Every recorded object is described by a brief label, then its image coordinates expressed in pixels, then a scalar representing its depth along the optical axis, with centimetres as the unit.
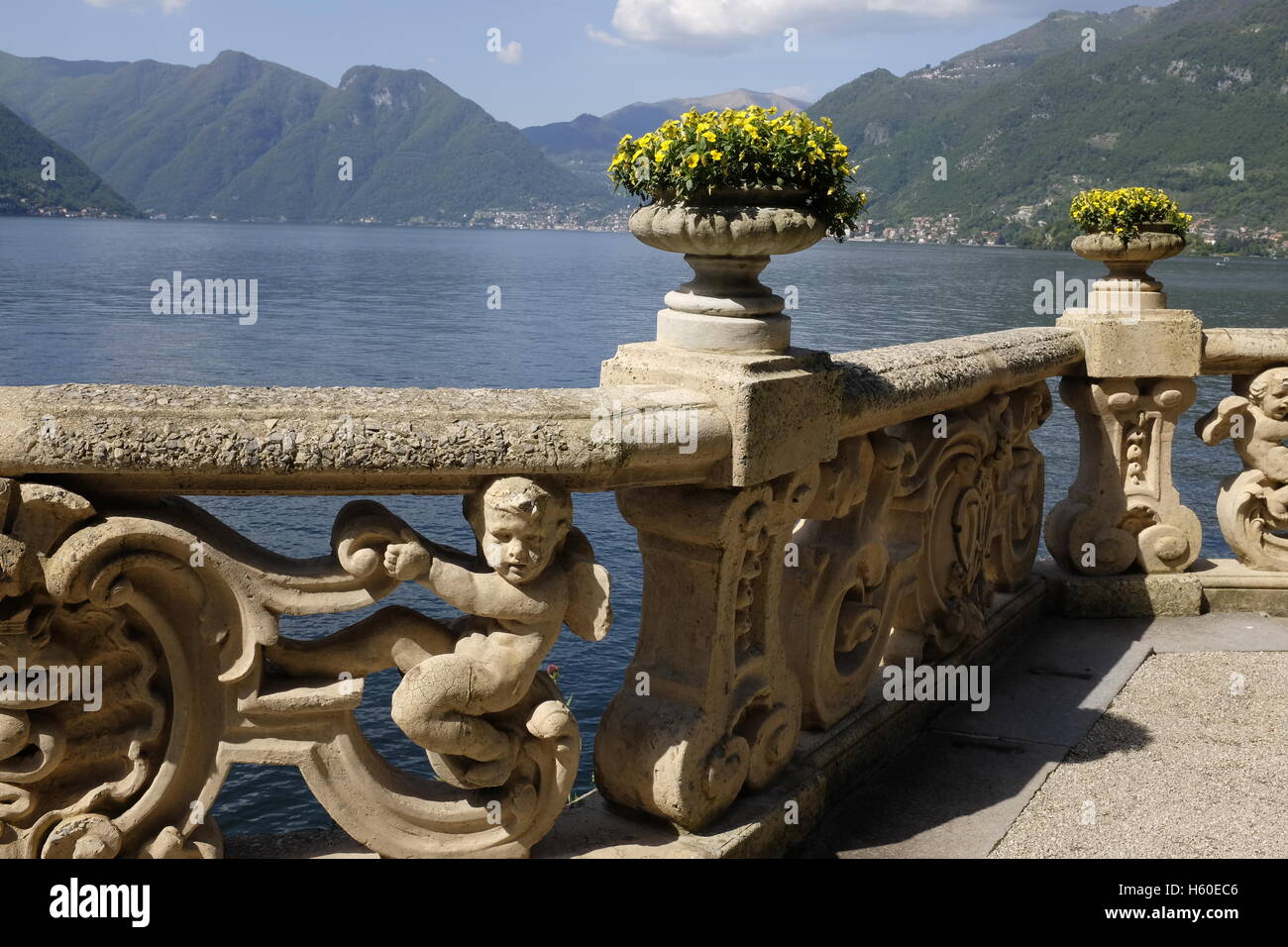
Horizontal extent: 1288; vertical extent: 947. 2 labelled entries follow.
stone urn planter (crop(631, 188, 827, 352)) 346
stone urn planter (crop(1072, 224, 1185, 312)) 649
